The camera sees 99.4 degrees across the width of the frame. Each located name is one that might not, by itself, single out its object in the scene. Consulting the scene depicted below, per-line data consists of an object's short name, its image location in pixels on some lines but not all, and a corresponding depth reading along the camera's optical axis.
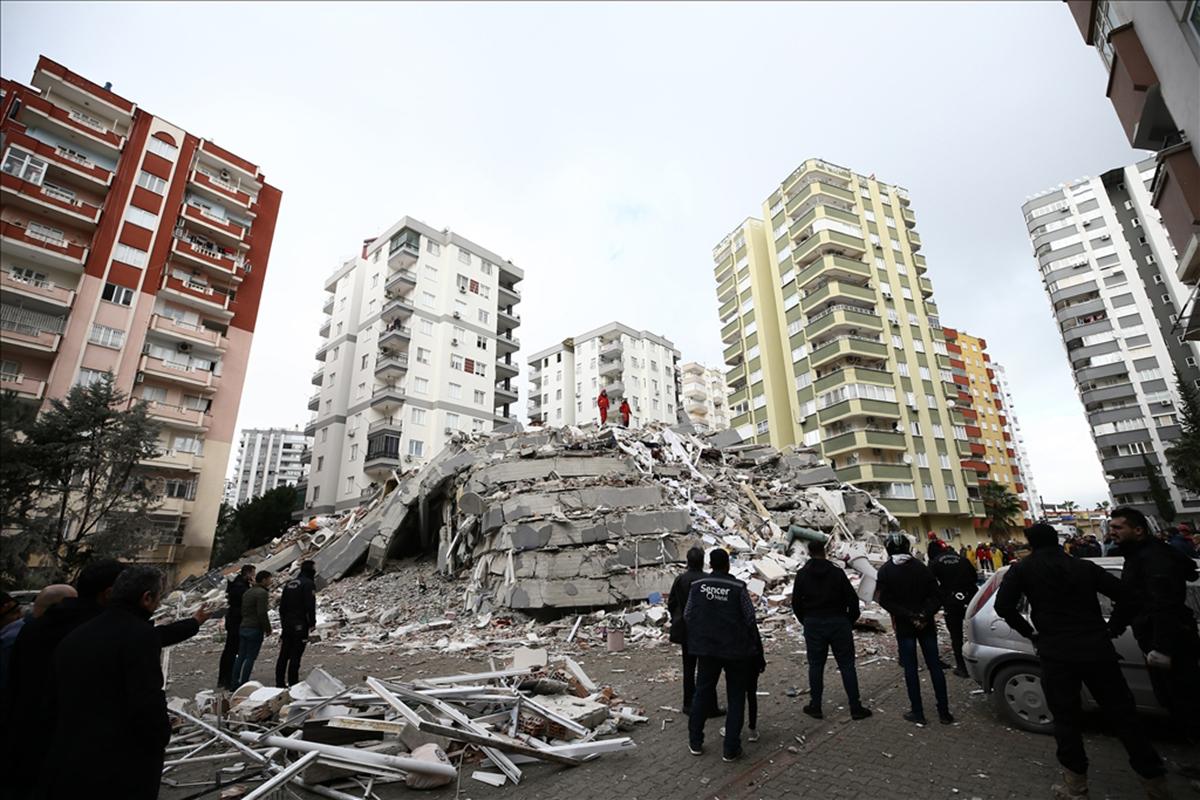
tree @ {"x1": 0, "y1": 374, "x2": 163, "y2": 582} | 16.45
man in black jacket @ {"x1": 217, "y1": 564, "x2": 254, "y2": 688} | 7.48
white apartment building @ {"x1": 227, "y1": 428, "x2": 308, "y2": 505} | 119.56
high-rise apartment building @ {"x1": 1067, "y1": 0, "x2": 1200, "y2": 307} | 5.99
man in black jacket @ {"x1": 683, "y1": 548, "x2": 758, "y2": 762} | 4.34
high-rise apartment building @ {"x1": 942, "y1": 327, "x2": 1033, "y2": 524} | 70.44
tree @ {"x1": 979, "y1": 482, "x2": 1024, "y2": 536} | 50.25
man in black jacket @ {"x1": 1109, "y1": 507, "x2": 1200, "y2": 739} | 3.71
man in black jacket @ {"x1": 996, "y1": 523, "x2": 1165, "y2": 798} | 3.34
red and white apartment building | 23.61
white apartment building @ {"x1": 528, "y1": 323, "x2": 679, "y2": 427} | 59.19
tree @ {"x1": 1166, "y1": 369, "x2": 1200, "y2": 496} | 30.67
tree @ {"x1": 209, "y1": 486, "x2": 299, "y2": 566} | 37.72
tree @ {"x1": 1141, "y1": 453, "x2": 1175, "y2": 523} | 38.03
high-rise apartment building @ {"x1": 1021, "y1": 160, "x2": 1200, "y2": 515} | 43.41
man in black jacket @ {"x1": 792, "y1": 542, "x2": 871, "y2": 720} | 5.03
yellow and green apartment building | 34.19
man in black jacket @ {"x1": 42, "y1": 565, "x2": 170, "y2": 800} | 2.48
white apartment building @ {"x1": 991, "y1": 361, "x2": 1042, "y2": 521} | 101.62
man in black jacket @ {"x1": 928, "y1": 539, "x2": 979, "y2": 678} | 6.79
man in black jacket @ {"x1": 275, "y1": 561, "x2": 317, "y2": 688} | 7.19
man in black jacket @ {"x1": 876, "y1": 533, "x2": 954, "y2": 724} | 4.99
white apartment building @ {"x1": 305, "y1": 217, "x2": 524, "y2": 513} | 36.31
